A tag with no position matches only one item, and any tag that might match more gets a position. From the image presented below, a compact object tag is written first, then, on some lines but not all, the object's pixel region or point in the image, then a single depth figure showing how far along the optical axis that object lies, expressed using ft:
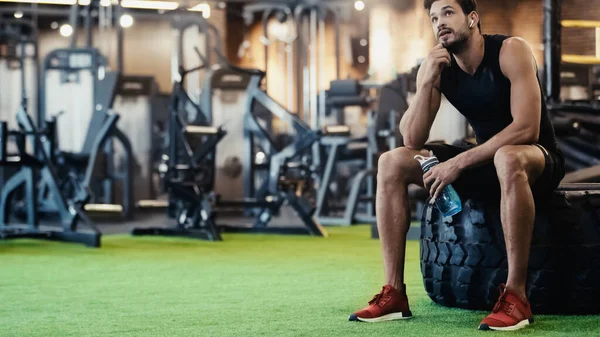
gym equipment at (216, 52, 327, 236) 22.70
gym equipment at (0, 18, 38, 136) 35.47
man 9.26
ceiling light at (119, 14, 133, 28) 44.69
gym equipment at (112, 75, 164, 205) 32.48
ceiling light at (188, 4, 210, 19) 45.19
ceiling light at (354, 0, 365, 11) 41.53
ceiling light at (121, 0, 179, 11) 49.37
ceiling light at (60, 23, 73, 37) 51.57
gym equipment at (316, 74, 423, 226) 26.08
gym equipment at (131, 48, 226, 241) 22.03
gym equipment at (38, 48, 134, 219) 28.50
